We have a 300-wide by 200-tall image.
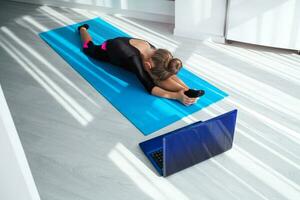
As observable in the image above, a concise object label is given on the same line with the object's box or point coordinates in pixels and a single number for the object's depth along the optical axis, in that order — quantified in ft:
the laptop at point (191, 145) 6.79
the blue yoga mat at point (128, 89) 8.82
